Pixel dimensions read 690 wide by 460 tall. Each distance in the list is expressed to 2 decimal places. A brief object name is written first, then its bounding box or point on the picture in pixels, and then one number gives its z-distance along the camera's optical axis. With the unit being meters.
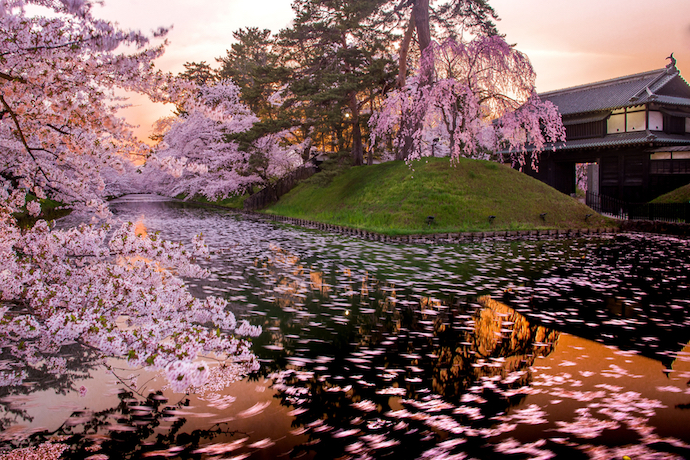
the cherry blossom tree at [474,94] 26.86
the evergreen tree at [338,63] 32.69
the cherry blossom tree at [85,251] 5.10
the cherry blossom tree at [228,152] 43.62
